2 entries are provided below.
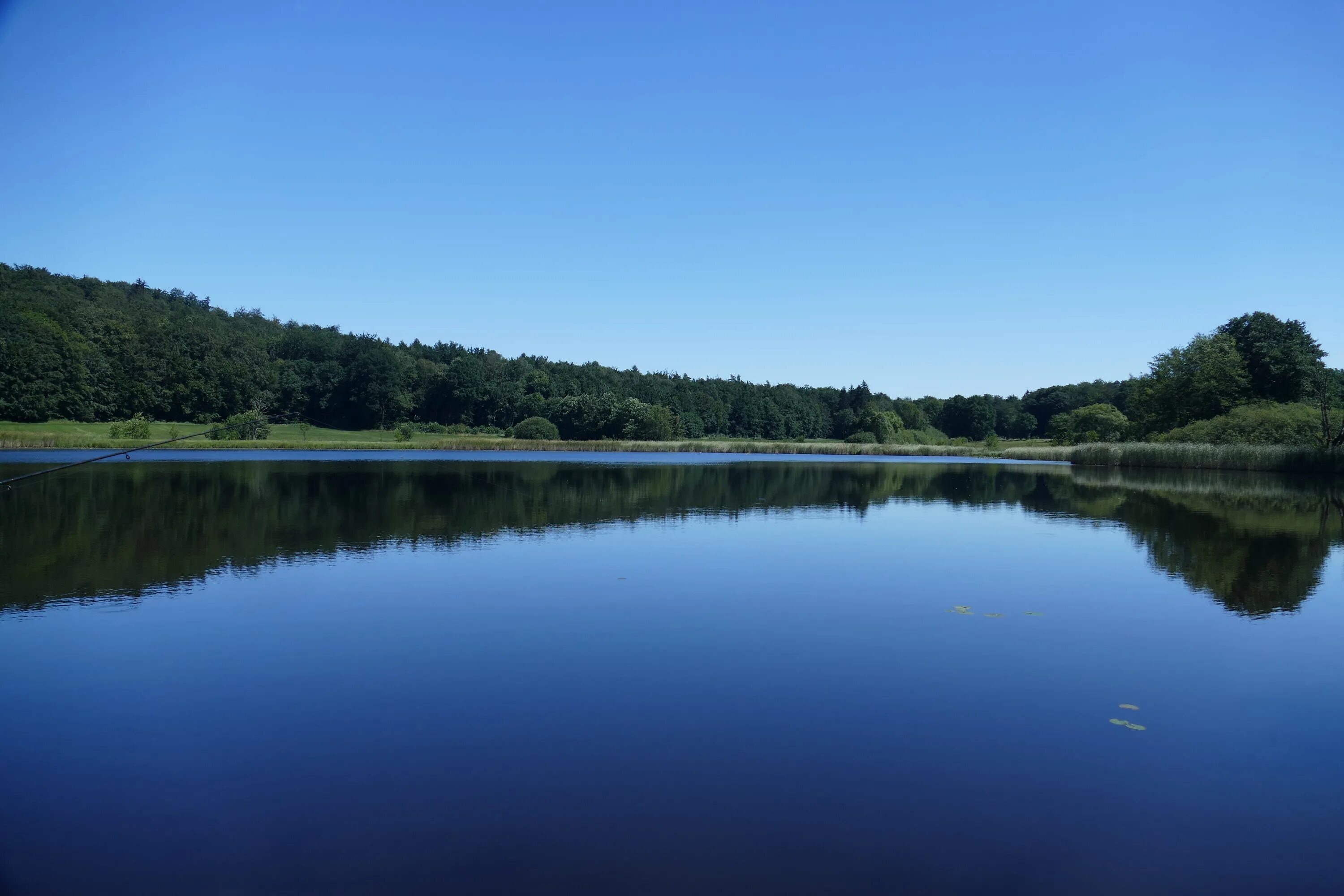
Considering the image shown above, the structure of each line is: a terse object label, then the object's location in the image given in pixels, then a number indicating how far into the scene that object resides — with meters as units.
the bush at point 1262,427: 45.47
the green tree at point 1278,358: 51.81
